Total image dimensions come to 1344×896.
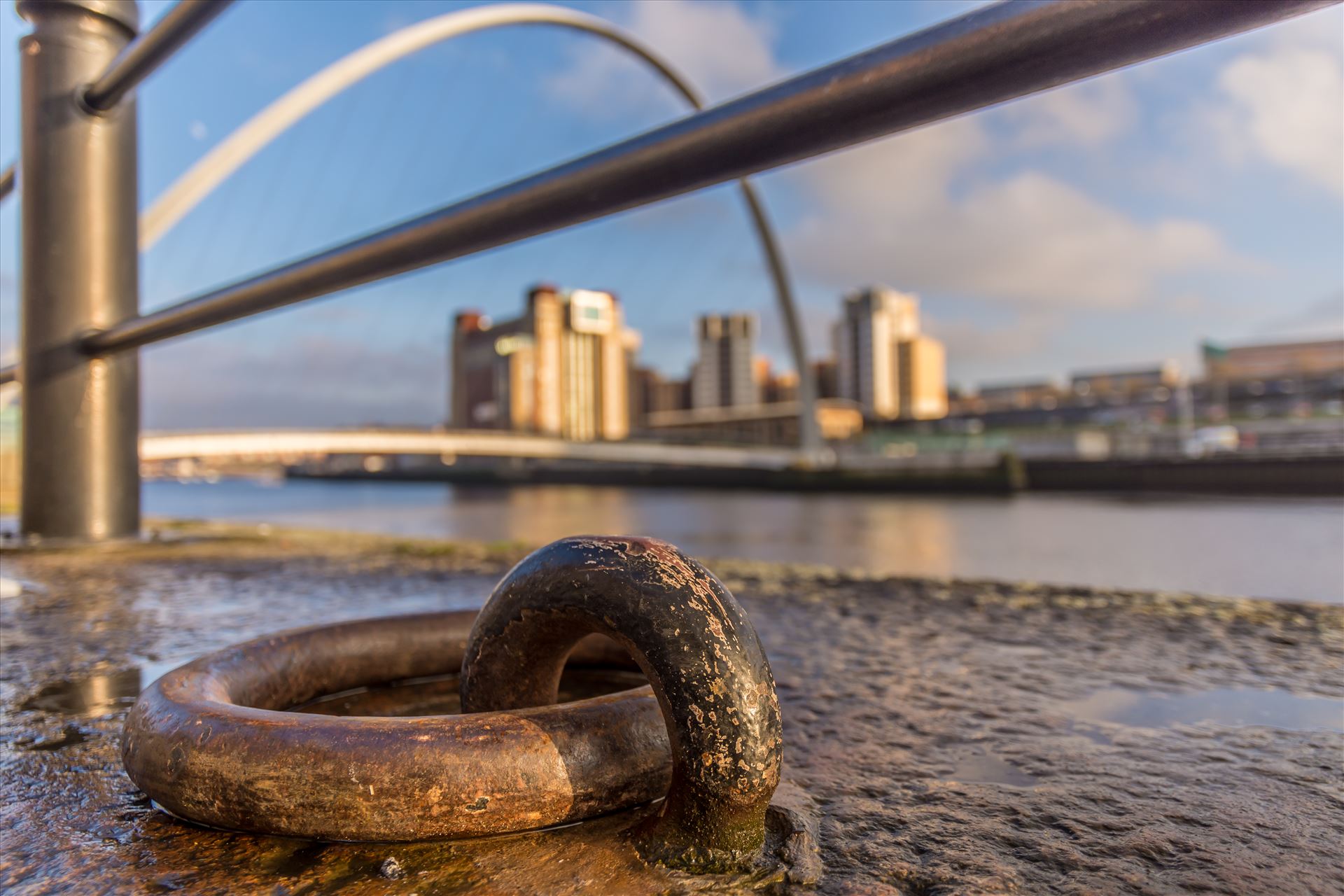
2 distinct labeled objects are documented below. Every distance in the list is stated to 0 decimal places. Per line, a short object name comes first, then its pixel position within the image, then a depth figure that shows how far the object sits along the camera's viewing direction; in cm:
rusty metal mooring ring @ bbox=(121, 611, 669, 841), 31
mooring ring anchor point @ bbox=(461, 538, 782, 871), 30
